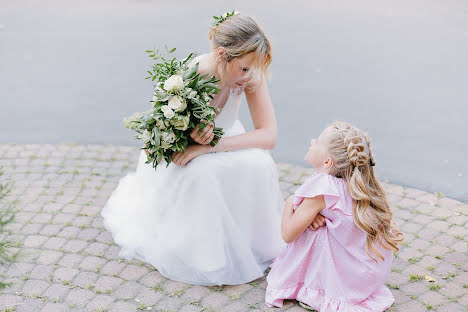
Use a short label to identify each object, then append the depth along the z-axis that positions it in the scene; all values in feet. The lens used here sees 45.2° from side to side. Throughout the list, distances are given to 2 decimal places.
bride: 13.16
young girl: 11.73
